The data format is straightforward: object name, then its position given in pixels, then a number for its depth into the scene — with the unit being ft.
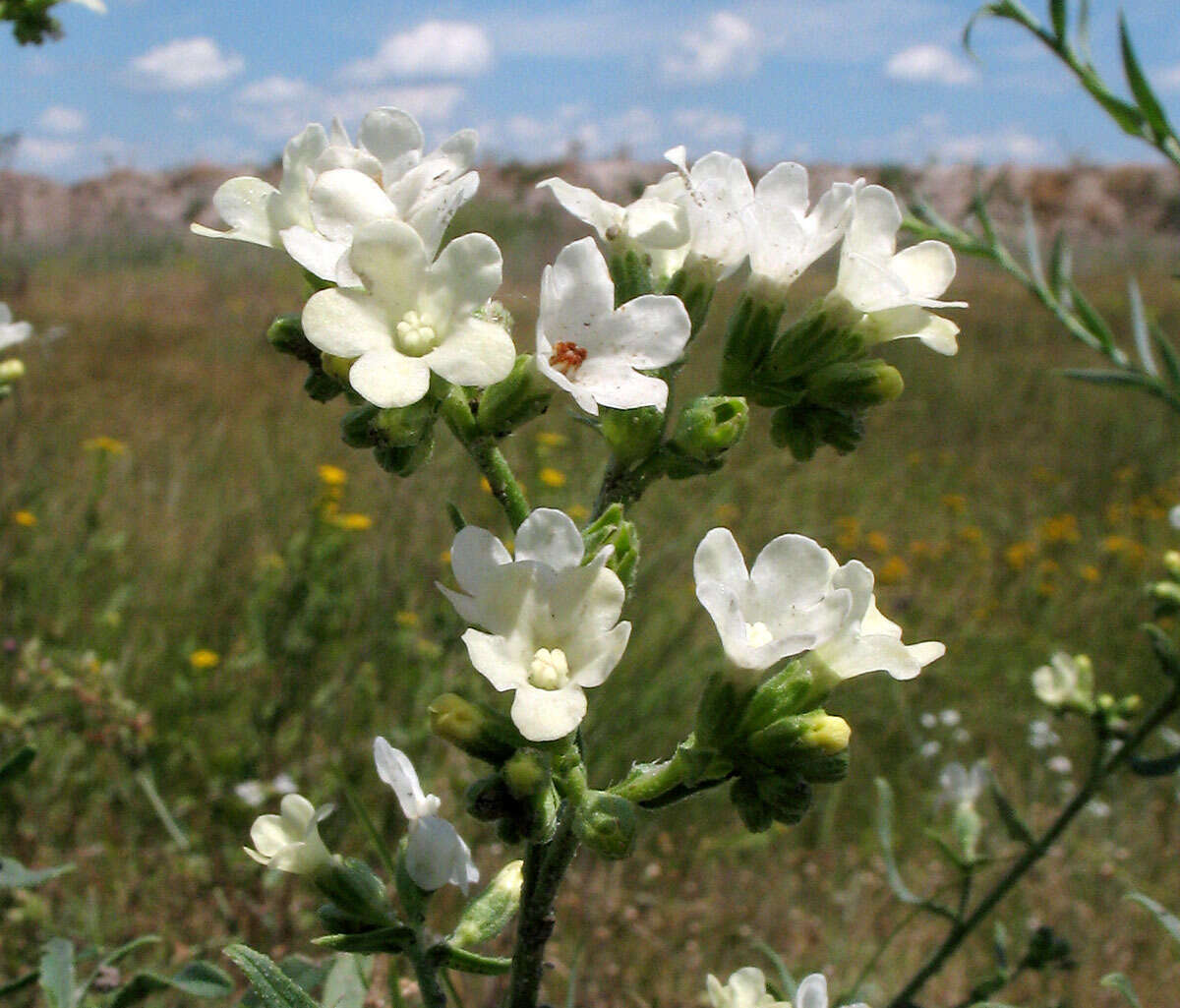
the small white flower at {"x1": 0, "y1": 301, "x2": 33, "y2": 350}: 0.50
